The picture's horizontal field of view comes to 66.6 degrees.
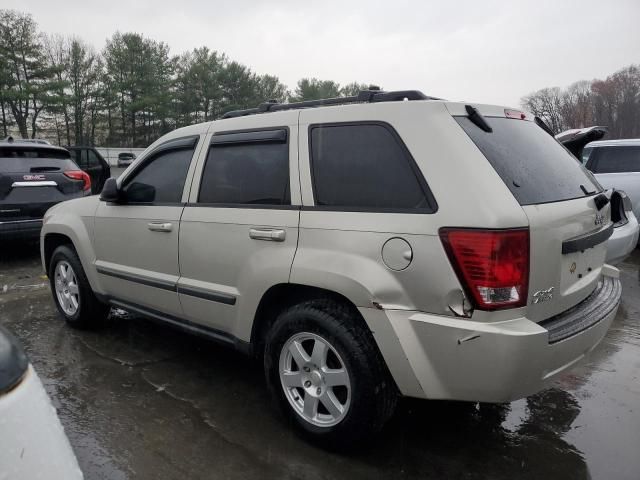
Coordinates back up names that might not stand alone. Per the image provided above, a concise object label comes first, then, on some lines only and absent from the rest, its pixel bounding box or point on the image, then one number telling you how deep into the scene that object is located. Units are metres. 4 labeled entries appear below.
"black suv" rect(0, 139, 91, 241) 6.55
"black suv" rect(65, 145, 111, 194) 10.94
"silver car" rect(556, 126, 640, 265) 7.39
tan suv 2.11
